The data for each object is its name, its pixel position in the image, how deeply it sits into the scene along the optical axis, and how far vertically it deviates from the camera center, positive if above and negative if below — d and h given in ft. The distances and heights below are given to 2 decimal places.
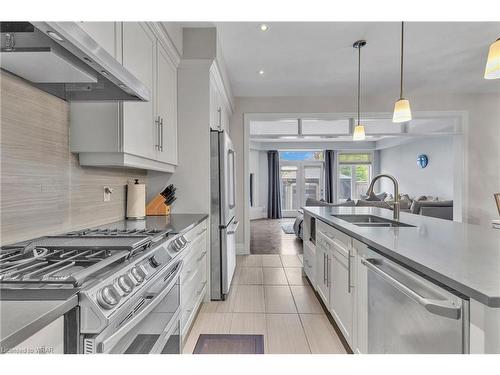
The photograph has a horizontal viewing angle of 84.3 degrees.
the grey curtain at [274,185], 31.40 +0.36
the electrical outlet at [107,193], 6.87 -0.13
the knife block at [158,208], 8.65 -0.63
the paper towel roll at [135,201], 7.79 -0.37
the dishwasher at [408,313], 2.80 -1.56
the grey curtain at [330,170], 31.07 +2.01
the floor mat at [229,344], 6.30 -3.74
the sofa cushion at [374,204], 17.61 -1.00
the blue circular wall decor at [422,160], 23.76 +2.45
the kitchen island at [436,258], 2.53 -0.89
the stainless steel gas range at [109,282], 2.55 -1.07
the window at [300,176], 32.40 +1.44
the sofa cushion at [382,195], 26.41 -0.69
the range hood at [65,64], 3.01 +1.73
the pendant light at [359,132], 11.82 +2.48
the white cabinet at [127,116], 5.58 +1.57
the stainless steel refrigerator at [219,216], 9.09 -0.93
